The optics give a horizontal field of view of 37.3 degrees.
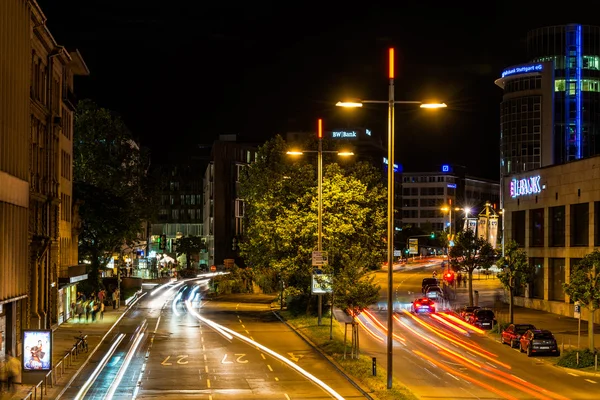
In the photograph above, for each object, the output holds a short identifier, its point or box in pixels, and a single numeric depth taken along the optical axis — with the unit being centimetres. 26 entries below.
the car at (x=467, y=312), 6606
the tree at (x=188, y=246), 17925
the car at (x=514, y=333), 5116
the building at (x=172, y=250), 18312
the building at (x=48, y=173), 4862
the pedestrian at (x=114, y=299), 7845
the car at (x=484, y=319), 6203
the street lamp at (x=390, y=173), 3081
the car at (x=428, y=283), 9511
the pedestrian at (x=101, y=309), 6643
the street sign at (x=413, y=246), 14773
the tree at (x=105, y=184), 8344
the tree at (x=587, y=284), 4419
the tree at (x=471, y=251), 7725
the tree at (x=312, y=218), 6362
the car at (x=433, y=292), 8988
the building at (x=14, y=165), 3675
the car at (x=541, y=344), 4747
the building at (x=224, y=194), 17225
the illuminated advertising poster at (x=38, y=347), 3113
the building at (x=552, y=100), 15075
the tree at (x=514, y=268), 6091
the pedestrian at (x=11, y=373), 3050
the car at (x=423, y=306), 7556
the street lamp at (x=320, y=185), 5269
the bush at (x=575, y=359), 4260
